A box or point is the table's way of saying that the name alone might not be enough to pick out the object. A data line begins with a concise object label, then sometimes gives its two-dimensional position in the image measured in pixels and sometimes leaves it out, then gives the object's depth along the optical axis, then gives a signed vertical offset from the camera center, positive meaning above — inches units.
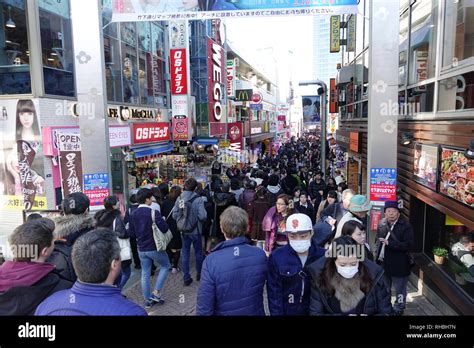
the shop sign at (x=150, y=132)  496.1 -6.7
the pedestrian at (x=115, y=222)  206.5 -53.2
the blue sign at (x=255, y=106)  1242.2 +67.5
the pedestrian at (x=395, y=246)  192.7 -65.0
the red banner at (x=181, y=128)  593.9 -1.5
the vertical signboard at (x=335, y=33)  808.9 +203.1
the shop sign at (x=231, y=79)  963.2 +126.9
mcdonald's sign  1049.5 +88.9
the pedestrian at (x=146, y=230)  221.5 -62.1
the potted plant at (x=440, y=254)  247.8 -89.5
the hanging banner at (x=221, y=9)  228.7 +75.5
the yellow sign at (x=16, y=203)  370.6 -74.3
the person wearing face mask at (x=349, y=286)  114.7 -50.9
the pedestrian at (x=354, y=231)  139.4 -41.4
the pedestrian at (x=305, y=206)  282.4 -63.7
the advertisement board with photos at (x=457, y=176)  200.2 -31.5
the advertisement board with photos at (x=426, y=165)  248.1 -30.6
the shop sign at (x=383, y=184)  228.8 -38.2
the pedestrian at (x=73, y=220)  170.9 -43.6
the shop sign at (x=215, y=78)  739.4 +102.6
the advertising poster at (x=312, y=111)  757.3 +29.6
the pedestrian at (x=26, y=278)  103.7 -43.5
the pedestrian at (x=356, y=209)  180.5 -41.8
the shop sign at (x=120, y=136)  427.5 -9.4
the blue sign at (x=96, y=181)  265.9 -38.2
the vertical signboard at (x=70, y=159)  343.3 -28.6
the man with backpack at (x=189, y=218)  257.0 -64.1
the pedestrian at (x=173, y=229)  272.2 -75.6
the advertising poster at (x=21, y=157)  359.6 -27.0
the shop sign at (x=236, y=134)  874.8 -18.8
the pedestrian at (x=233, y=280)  122.7 -51.9
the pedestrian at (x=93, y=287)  90.0 -39.8
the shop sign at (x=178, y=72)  576.7 +88.0
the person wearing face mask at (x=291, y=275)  130.2 -53.2
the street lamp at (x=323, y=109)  527.5 +22.6
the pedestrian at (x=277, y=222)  221.3 -59.5
